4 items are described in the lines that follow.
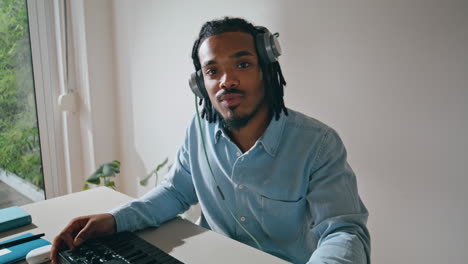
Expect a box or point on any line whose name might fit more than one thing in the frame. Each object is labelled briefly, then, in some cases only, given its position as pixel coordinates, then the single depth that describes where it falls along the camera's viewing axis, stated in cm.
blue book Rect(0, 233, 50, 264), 79
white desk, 81
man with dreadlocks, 88
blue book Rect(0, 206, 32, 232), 95
